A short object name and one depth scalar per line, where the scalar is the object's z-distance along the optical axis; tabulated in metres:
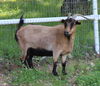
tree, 10.05
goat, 8.23
